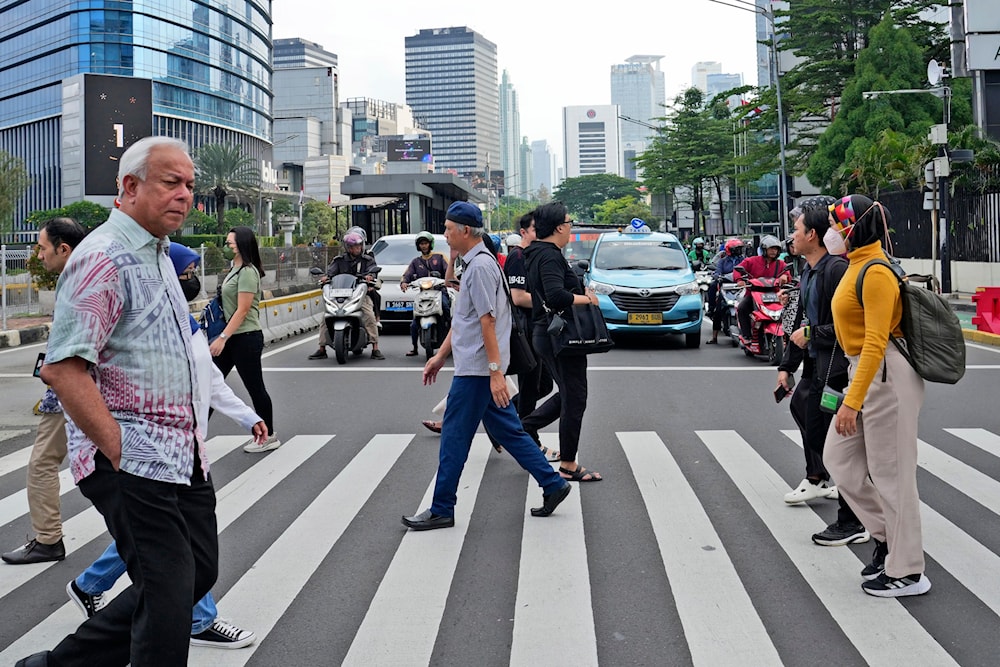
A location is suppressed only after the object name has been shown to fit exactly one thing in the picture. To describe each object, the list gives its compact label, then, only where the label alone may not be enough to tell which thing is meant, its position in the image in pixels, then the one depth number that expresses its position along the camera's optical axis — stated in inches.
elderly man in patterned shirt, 111.7
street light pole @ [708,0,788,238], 1350.6
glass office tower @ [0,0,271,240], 3452.3
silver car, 703.1
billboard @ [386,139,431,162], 6786.4
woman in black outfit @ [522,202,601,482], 258.2
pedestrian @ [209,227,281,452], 306.5
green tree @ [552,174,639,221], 5319.9
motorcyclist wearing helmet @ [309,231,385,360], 573.6
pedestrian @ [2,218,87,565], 196.5
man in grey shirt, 226.2
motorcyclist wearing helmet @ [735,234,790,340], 543.8
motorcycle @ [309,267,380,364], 554.9
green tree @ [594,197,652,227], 4745.1
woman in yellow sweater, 177.3
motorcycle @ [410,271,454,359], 540.1
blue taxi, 612.4
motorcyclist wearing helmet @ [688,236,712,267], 1021.8
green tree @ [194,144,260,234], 3065.9
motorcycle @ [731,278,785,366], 527.2
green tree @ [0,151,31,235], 2295.8
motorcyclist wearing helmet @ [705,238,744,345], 637.3
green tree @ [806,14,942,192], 1392.7
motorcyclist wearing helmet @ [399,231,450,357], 565.6
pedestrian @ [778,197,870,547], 214.2
